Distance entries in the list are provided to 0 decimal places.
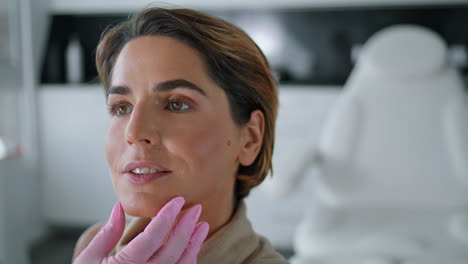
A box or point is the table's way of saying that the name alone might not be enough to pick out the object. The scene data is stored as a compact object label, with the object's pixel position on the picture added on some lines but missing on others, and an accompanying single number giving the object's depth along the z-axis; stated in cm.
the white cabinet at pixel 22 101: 231
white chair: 161
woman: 57
